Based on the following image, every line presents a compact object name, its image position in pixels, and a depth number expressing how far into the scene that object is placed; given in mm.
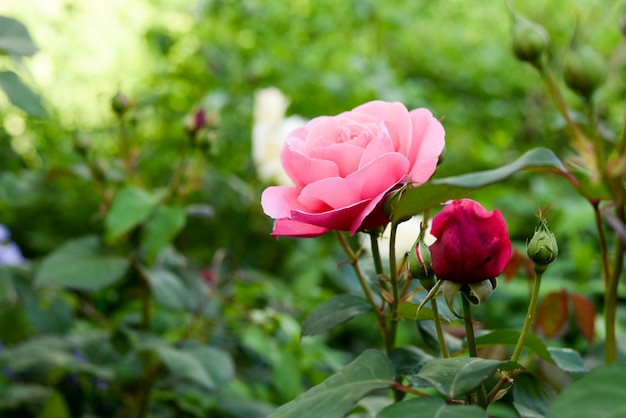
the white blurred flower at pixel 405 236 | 970
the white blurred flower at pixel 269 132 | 1781
